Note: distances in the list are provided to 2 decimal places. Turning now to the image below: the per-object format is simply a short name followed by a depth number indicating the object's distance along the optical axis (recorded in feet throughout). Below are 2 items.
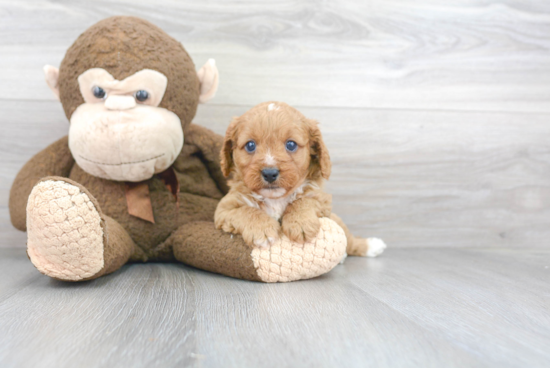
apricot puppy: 2.87
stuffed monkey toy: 2.58
